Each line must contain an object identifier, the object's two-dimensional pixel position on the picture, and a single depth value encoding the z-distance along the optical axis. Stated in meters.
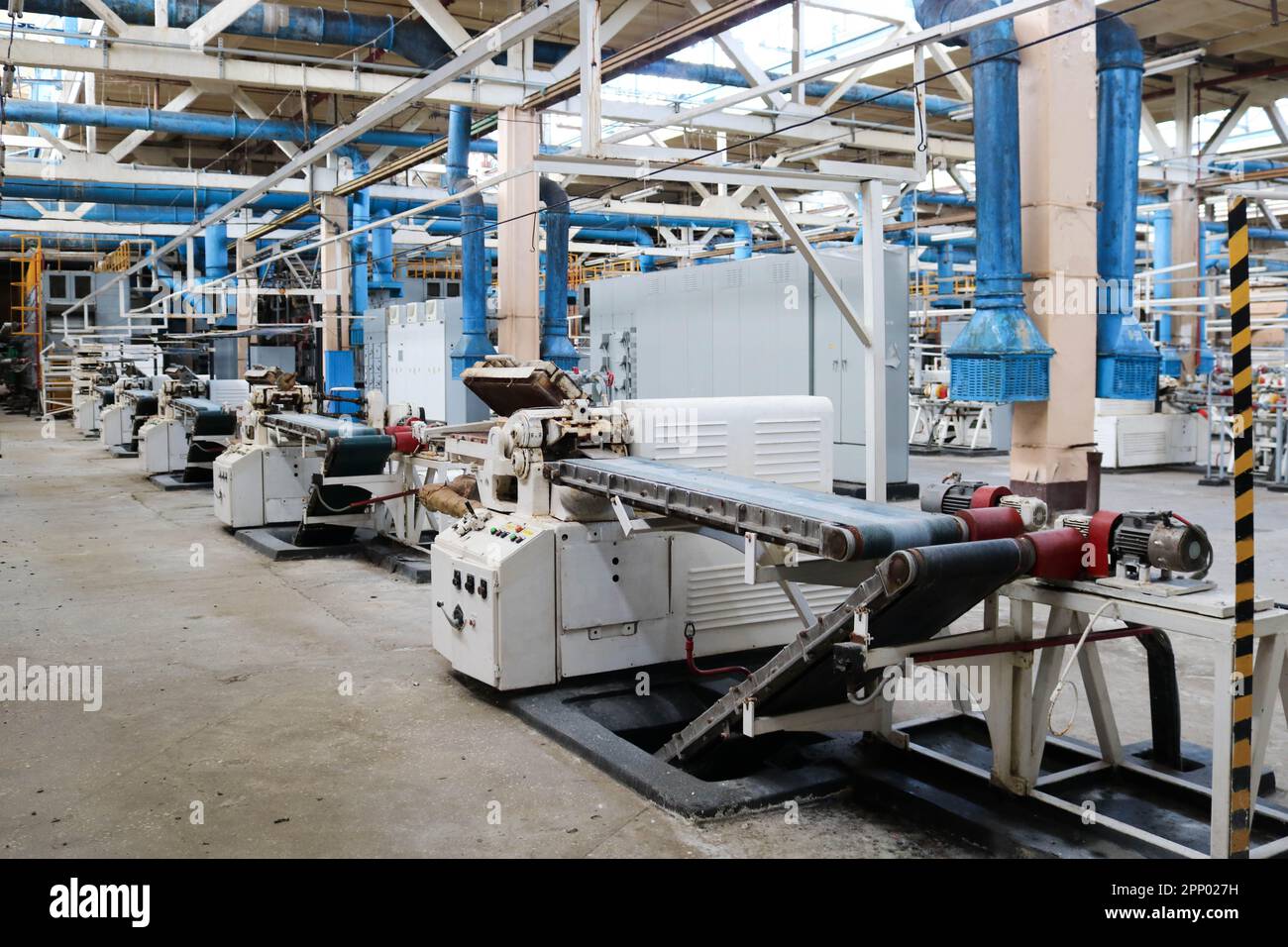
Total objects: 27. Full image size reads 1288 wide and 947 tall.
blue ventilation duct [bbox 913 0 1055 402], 6.17
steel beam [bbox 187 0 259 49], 7.98
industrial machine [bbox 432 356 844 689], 4.35
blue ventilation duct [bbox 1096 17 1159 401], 6.61
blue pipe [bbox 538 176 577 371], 10.52
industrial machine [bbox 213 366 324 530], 8.77
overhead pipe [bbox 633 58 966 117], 9.38
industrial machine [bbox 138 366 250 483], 11.38
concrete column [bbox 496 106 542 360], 9.55
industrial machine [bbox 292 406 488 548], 7.41
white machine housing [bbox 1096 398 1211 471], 12.50
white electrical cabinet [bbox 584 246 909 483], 10.03
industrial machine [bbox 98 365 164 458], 15.20
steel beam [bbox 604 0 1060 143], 4.23
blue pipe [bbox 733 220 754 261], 16.45
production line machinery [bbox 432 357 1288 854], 2.95
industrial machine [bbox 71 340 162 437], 17.39
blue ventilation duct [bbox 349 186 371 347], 13.78
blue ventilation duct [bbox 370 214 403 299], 15.98
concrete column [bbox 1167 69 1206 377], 12.22
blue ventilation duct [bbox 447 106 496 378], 10.55
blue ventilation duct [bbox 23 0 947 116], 8.34
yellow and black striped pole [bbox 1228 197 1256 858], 2.40
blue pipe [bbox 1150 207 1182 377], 13.50
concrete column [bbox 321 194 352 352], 12.87
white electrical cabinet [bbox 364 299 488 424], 13.58
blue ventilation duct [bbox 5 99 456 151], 10.71
